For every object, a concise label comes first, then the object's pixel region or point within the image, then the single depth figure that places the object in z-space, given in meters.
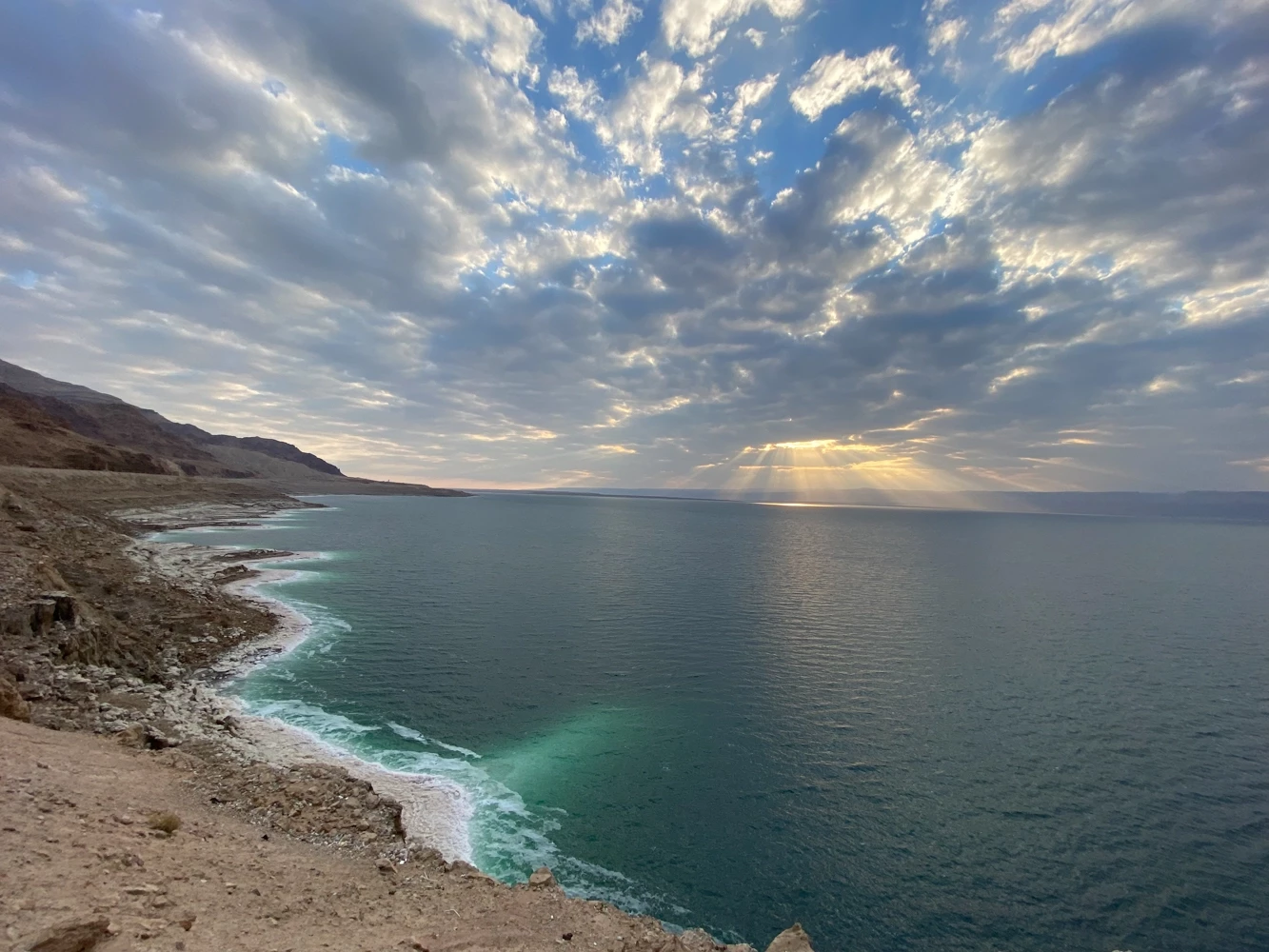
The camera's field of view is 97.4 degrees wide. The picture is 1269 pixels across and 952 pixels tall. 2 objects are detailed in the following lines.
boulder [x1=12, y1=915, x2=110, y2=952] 6.01
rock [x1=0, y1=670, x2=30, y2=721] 13.55
